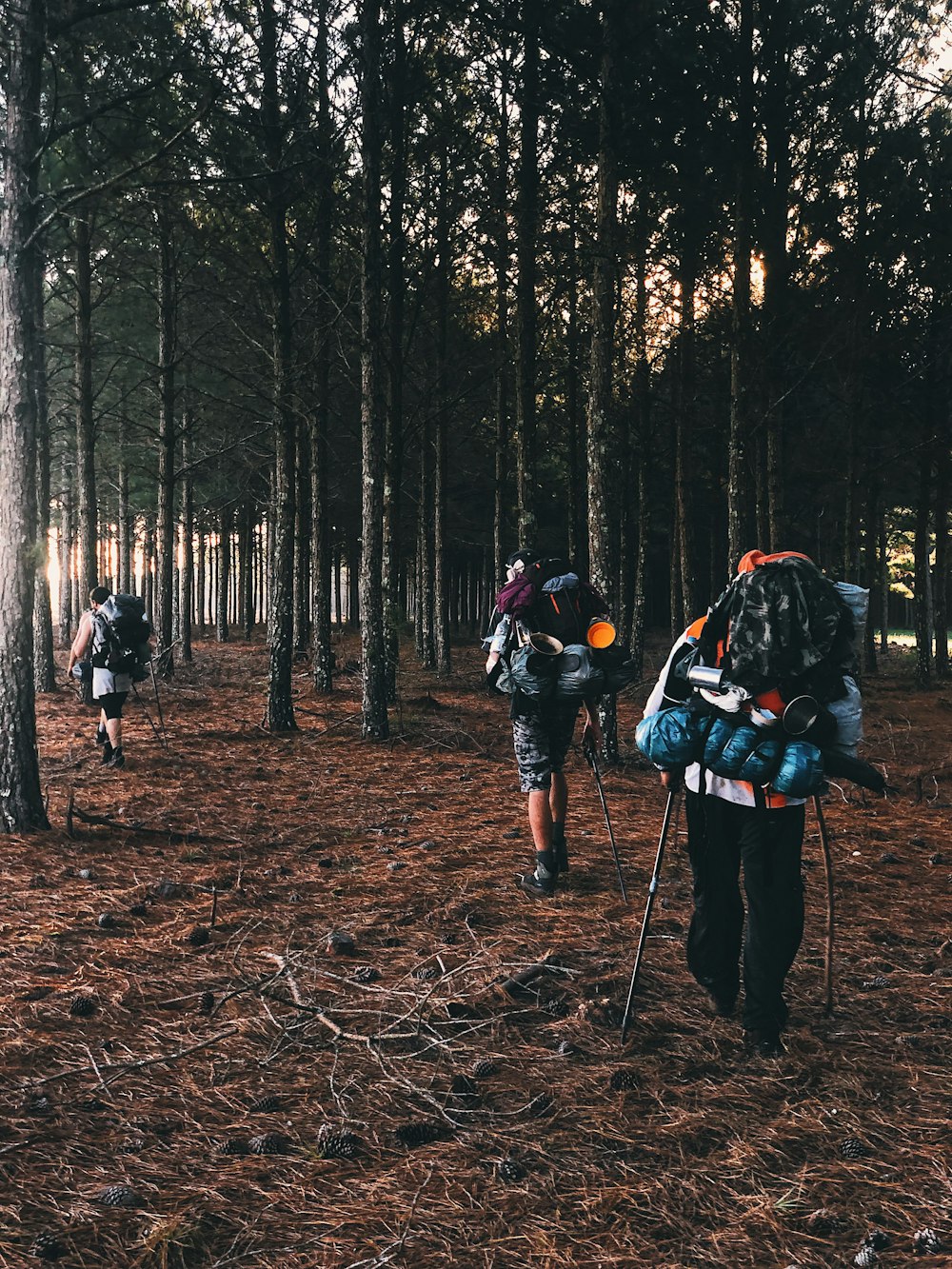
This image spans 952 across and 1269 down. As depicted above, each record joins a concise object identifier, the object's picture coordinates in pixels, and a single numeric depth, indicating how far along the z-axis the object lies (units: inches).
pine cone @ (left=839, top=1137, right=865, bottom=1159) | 125.1
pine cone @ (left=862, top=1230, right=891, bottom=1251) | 105.8
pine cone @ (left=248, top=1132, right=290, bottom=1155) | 125.6
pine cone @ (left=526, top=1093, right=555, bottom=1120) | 135.6
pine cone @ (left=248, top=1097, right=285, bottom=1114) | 136.6
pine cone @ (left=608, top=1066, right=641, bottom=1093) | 143.2
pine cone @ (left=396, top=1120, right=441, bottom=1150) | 128.2
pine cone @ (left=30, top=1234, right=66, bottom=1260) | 103.2
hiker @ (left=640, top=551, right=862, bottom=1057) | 153.6
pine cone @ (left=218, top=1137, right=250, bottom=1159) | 125.2
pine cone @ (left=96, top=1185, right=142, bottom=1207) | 113.4
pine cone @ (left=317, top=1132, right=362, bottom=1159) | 124.4
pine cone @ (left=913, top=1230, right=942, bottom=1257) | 104.5
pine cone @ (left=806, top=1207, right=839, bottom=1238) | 109.7
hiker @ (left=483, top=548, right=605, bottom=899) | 246.4
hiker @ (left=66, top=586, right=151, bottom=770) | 403.5
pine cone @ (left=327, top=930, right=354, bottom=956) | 199.3
